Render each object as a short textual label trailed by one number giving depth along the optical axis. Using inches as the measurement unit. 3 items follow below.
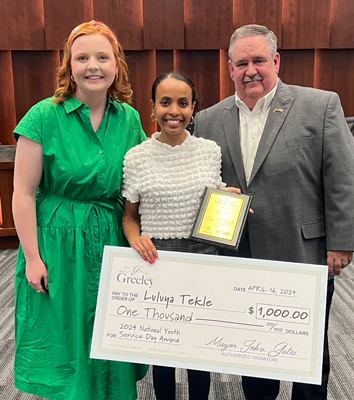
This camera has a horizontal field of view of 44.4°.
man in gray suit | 58.0
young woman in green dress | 54.4
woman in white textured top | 53.9
